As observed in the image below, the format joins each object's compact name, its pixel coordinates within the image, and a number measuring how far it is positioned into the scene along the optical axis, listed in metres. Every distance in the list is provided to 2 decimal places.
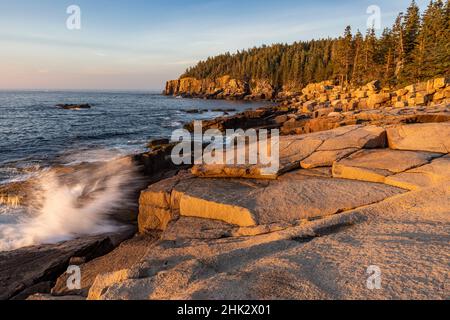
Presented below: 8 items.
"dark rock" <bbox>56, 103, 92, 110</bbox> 71.69
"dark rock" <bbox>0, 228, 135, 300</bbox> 7.11
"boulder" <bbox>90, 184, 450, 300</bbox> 3.57
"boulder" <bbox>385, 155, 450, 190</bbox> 7.54
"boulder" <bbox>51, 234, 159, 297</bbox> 6.28
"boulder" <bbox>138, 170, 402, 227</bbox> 6.88
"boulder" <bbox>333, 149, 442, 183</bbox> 8.54
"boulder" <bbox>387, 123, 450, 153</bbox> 10.07
